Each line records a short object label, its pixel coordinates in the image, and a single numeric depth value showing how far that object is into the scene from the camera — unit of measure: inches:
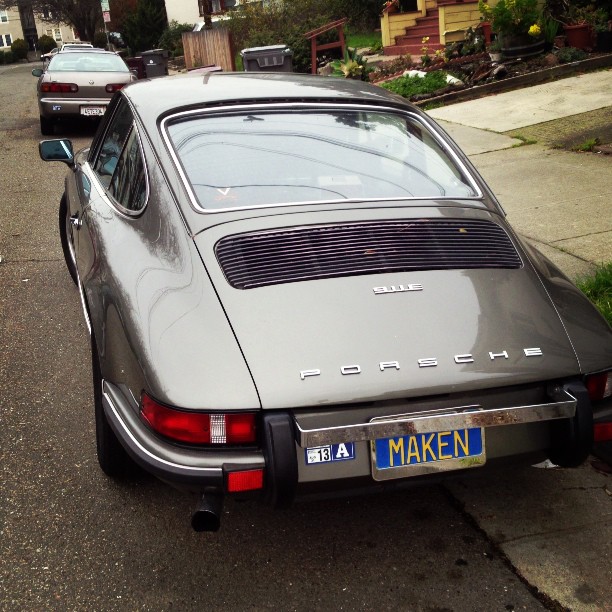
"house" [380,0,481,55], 680.4
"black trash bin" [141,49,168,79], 1058.7
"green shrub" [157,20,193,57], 1552.7
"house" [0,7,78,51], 3422.7
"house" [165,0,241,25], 1879.9
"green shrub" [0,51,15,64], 2807.6
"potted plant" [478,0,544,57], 532.4
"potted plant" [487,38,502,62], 559.4
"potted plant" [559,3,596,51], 538.6
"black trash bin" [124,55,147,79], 1080.2
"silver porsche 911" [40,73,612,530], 105.7
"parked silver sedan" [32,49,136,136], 526.0
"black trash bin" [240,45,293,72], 668.7
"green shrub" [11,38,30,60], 2876.5
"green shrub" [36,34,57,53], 3056.1
